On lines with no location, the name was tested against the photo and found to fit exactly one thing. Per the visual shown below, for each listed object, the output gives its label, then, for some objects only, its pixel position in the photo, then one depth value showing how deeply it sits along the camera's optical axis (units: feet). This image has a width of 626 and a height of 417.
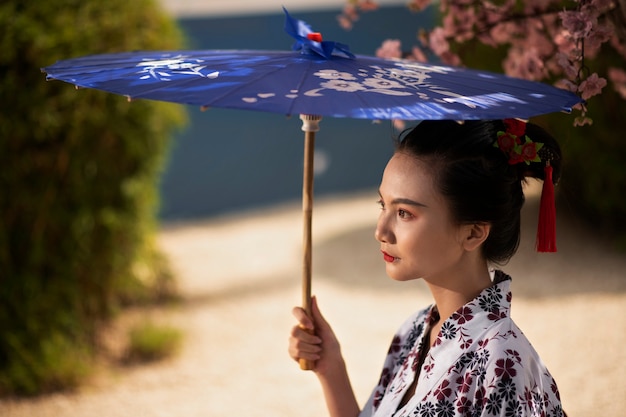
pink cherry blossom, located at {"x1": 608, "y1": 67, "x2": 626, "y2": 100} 9.91
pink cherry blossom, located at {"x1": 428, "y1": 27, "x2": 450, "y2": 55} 9.11
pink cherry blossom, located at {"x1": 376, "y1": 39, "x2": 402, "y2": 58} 8.95
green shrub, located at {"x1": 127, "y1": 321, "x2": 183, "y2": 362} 14.65
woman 5.69
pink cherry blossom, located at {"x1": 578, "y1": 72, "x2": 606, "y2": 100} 7.11
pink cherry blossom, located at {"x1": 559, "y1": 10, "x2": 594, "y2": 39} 7.13
